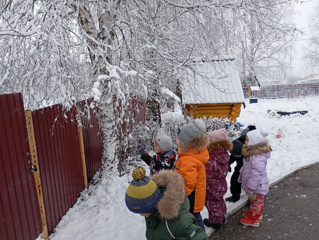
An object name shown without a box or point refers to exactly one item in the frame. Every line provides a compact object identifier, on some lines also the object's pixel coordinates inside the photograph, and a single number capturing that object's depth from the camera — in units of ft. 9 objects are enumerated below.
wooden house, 29.50
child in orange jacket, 8.89
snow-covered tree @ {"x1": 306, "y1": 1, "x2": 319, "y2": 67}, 89.25
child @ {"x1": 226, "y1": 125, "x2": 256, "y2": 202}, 13.82
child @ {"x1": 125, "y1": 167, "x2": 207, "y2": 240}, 6.06
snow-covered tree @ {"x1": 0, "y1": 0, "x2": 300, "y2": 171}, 10.71
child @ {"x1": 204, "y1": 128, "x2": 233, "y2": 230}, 10.84
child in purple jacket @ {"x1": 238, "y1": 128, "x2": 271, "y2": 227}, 11.17
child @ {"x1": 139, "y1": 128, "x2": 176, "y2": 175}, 10.28
